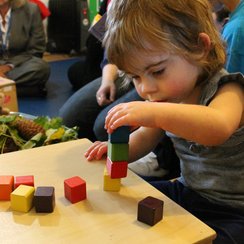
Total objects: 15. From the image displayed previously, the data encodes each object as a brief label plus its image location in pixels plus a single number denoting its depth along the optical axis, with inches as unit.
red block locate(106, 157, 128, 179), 26.9
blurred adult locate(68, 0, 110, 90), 85.1
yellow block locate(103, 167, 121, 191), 27.1
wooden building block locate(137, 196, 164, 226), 23.5
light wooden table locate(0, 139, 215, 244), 22.4
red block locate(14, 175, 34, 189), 26.5
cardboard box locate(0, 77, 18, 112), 74.8
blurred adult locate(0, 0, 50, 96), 108.3
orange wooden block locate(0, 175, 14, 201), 25.9
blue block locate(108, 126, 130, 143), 26.1
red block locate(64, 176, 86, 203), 25.6
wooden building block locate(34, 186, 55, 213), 24.5
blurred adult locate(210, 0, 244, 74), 42.7
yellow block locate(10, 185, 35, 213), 24.6
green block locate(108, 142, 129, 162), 26.5
